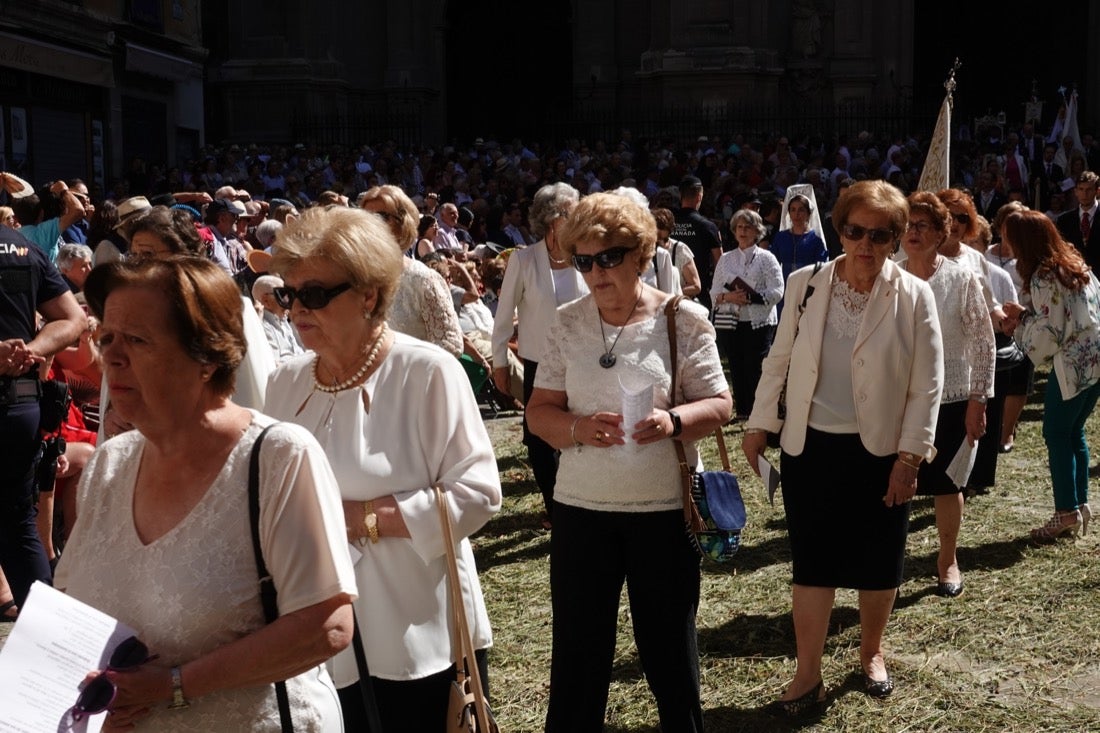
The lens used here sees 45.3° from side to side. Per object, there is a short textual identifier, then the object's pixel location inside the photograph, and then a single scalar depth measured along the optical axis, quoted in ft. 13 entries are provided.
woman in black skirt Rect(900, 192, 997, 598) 20.16
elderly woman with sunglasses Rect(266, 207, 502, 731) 10.87
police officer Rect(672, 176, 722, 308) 41.52
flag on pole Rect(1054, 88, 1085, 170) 79.05
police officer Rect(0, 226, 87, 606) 18.52
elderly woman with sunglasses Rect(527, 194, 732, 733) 13.94
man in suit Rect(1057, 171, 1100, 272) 47.88
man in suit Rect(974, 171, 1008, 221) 69.31
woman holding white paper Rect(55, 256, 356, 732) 8.21
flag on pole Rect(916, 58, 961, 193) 28.73
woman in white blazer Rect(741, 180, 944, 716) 16.53
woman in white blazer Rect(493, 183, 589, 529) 23.63
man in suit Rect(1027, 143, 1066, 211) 77.66
